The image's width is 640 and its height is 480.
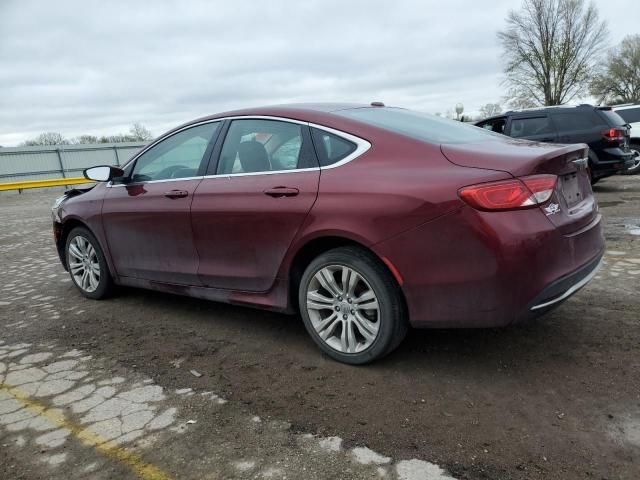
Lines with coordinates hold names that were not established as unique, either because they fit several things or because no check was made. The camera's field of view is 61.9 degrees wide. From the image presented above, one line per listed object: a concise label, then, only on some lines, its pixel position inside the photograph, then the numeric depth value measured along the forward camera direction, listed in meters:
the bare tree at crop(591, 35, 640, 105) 48.50
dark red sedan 2.66
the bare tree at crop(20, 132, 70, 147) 40.22
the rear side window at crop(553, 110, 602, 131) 9.48
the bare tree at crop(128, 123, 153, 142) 46.63
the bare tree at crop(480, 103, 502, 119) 42.16
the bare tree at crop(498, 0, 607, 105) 35.94
